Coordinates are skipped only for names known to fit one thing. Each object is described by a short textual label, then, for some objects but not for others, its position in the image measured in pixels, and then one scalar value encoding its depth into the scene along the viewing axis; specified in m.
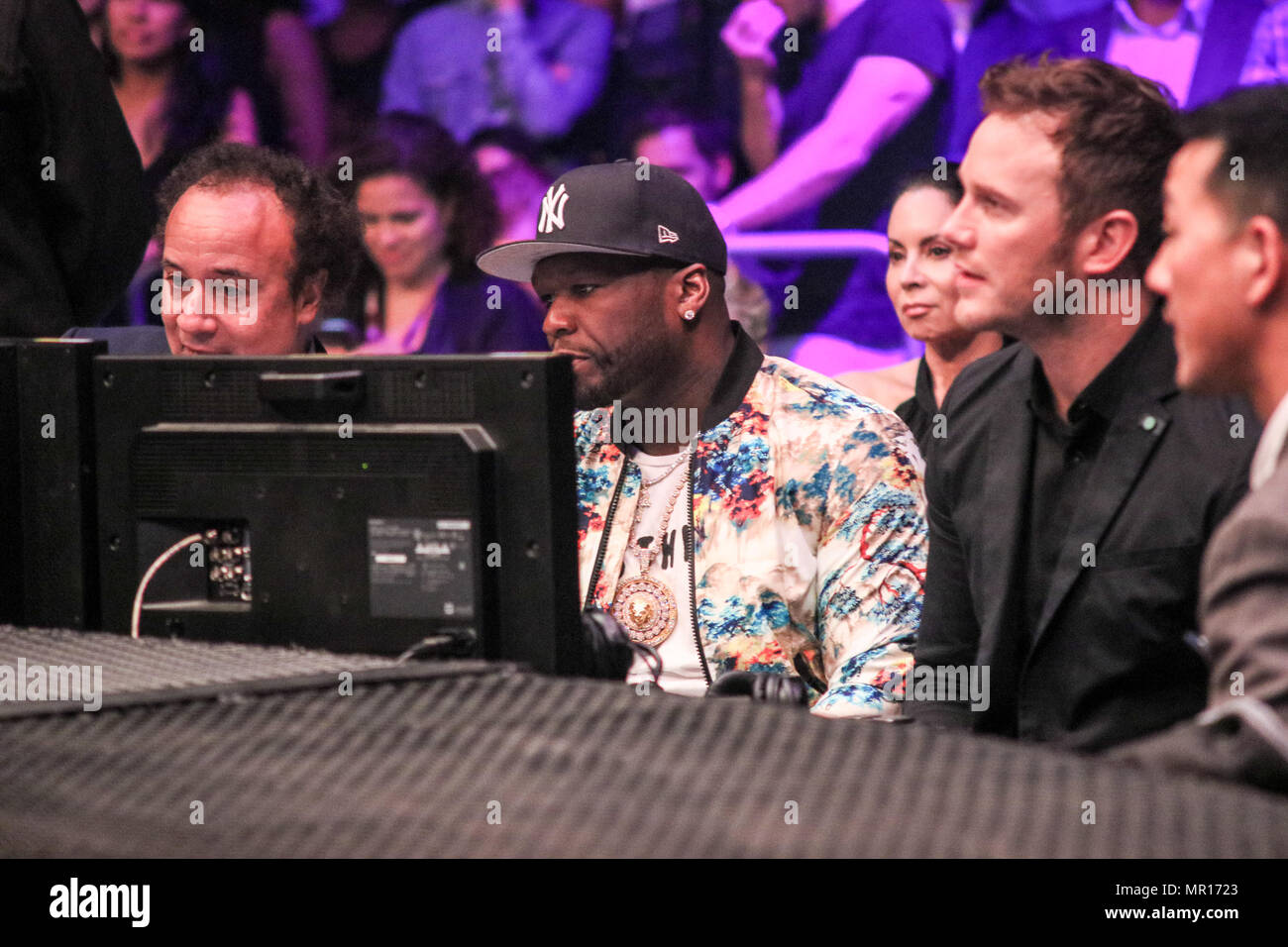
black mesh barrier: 3.32
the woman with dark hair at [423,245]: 6.86
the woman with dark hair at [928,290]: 6.24
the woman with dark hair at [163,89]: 7.13
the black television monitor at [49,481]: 4.91
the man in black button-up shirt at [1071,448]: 5.11
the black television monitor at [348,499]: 4.81
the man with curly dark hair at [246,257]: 5.51
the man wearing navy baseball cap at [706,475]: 5.33
